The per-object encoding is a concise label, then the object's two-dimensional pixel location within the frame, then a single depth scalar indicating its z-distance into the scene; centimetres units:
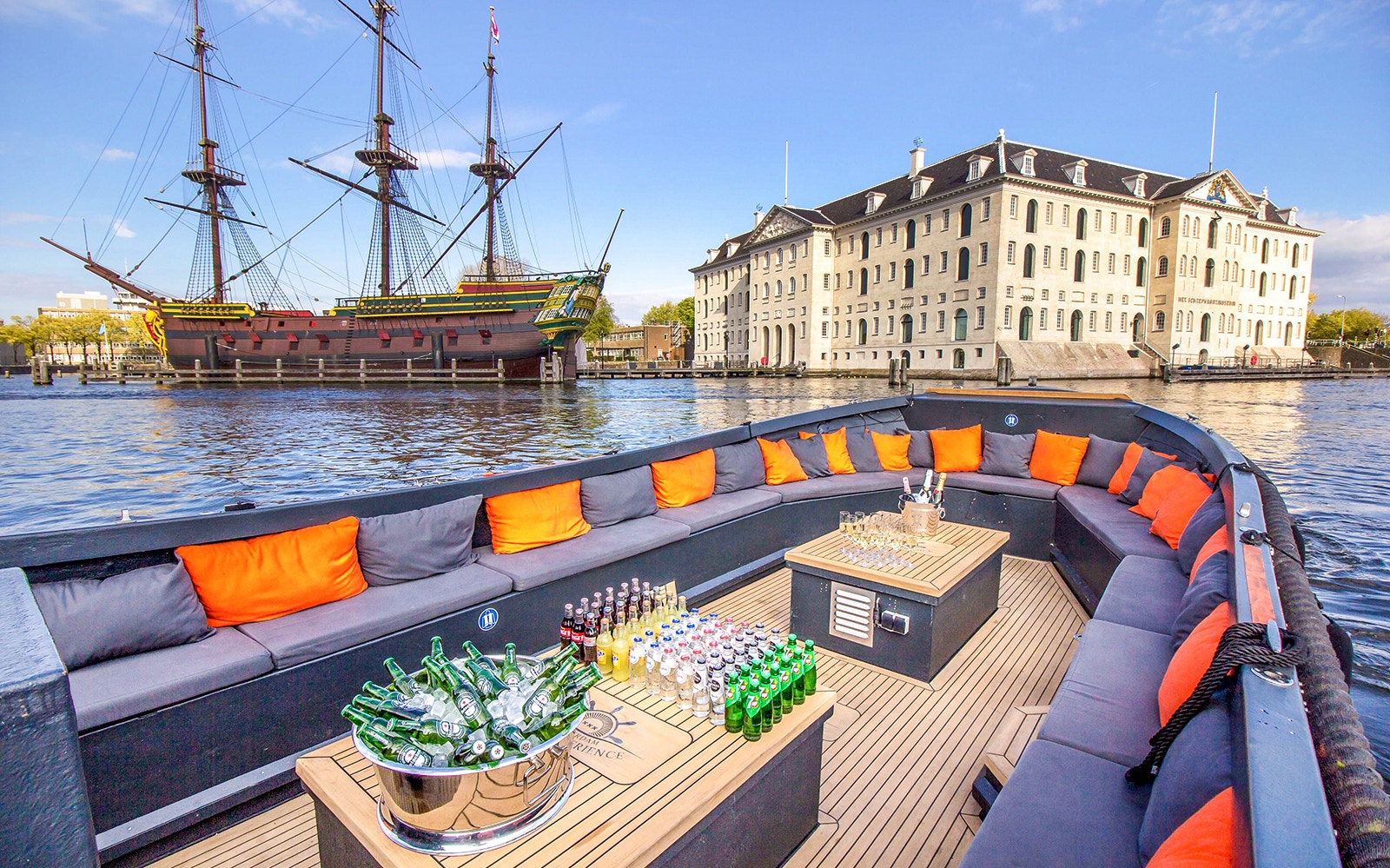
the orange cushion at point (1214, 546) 287
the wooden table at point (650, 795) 151
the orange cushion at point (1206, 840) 110
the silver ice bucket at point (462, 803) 140
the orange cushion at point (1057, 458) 584
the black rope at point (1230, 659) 145
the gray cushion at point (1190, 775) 138
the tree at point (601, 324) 6681
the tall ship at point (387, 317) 3434
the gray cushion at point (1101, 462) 557
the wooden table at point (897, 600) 348
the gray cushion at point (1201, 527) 334
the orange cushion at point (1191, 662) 192
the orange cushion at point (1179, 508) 400
